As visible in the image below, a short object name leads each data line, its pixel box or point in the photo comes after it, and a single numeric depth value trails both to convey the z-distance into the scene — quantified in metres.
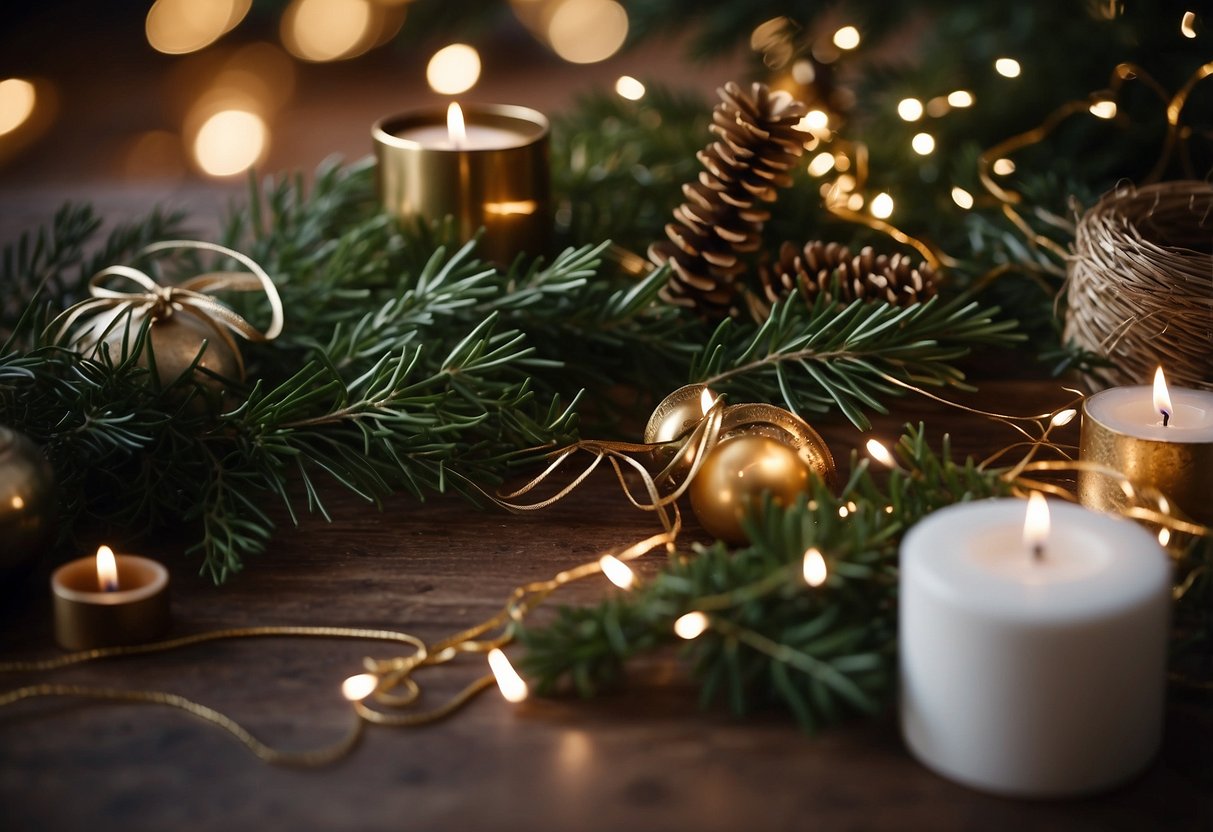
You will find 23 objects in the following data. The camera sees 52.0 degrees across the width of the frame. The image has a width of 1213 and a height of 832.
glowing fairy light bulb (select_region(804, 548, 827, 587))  0.49
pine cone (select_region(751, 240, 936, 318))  0.73
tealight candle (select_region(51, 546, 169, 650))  0.53
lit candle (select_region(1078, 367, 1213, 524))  0.57
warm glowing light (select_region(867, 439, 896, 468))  0.57
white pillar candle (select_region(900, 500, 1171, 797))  0.43
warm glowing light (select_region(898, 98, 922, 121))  0.90
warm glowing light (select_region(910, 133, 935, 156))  0.87
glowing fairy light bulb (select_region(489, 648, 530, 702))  0.51
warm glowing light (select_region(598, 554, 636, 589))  0.55
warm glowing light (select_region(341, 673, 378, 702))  0.51
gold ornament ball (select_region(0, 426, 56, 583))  0.53
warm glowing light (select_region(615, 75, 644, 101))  1.02
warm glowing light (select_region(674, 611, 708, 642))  0.49
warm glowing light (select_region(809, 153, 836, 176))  0.93
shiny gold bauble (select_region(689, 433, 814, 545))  0.58
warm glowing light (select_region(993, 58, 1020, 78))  0.85
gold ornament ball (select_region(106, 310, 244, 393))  0.67
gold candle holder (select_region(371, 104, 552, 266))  0.79
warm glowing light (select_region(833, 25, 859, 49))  1.01
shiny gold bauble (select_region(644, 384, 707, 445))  0.64
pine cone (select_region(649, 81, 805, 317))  0.73
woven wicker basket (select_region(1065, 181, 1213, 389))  0.64
